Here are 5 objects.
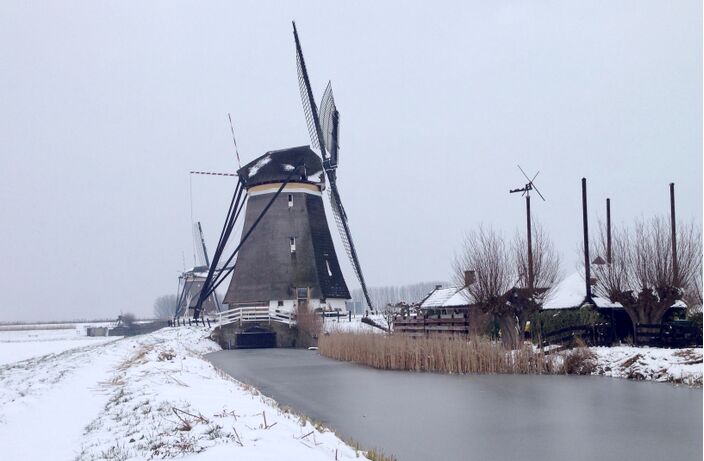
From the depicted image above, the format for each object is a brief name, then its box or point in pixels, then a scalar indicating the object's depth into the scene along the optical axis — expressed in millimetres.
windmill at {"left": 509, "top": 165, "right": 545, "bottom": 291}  22516
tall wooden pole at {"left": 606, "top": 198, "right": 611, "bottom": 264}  23595
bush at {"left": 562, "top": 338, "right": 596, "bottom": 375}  17047
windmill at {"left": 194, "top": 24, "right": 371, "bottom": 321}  34188
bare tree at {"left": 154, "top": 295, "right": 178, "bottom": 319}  138350
